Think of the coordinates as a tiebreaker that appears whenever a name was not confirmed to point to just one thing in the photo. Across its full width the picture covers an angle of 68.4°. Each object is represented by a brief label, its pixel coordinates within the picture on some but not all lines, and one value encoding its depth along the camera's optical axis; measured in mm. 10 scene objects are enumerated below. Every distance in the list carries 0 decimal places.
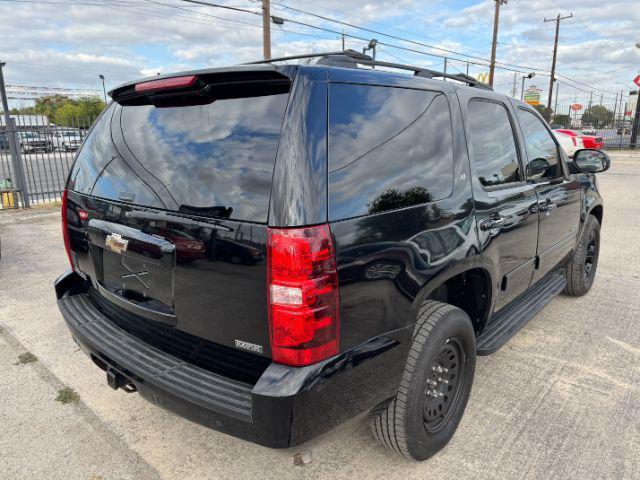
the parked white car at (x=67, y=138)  11534
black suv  1720
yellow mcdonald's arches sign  33744
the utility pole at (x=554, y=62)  42562
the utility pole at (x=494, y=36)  34656
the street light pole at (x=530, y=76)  45094
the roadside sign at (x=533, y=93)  47294
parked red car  16484
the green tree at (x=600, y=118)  35400
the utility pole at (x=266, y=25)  19266
